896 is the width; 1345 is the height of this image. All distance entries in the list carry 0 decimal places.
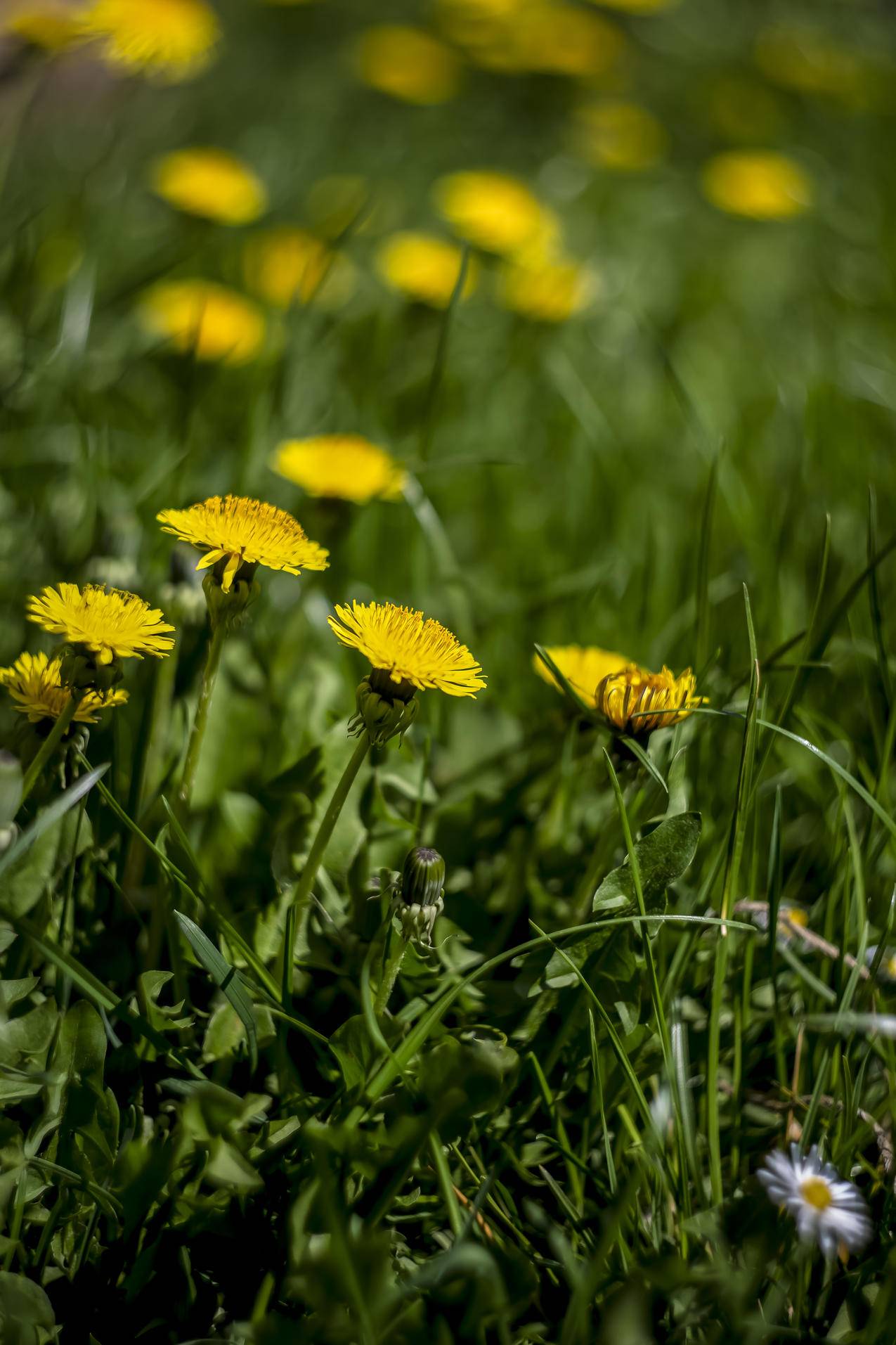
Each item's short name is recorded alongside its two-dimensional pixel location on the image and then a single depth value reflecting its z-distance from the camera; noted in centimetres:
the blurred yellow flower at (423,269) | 154
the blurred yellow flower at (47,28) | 136
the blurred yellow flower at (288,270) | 165
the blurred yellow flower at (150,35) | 132
